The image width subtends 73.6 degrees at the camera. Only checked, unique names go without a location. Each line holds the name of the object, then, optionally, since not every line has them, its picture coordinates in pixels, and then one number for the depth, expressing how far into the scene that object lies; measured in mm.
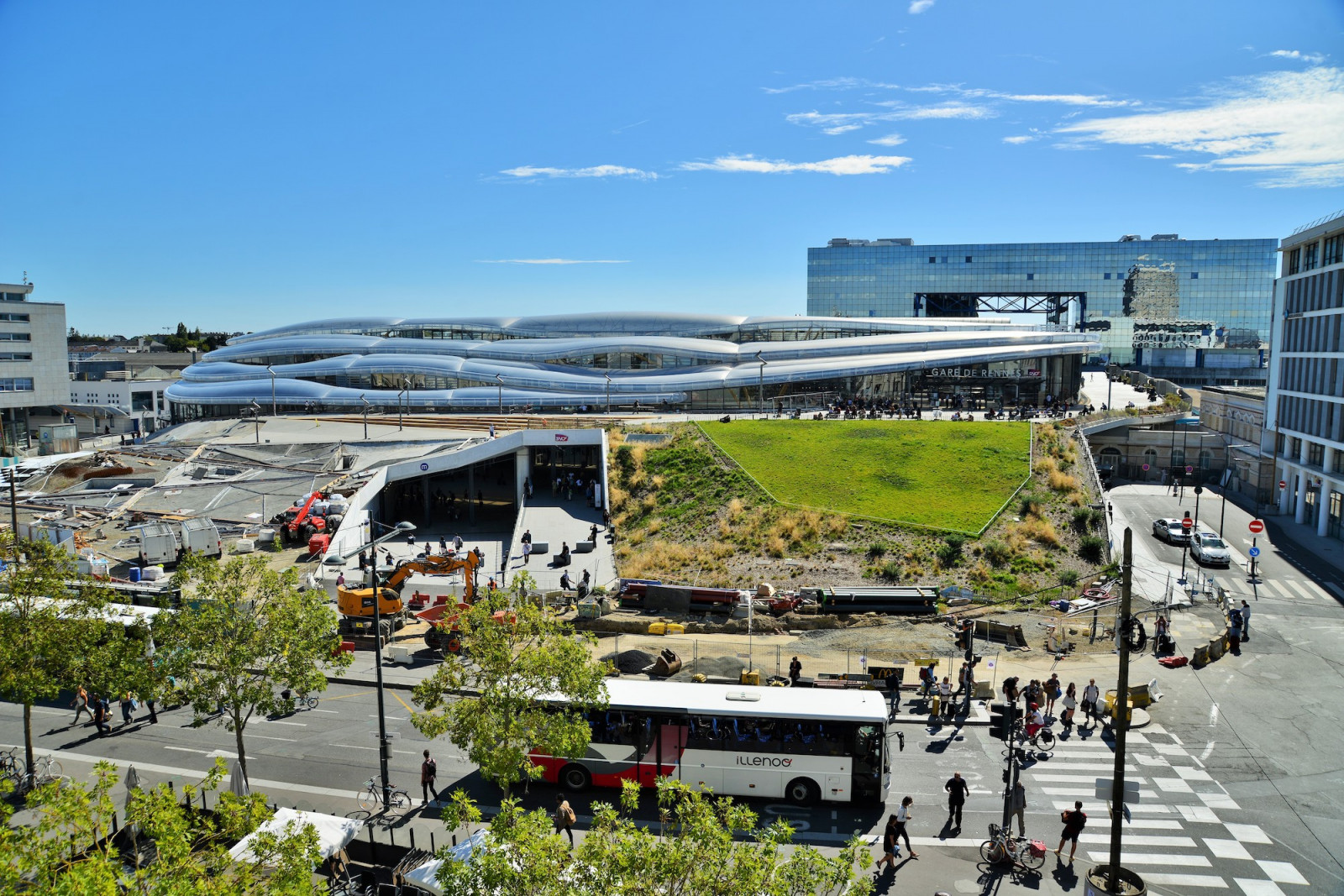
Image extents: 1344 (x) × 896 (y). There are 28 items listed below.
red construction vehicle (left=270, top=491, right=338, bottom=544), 41562
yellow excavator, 30125
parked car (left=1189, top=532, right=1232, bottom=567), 38469
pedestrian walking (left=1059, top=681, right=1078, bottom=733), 21875
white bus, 18031
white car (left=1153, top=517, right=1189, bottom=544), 42309
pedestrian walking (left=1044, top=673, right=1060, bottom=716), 22391
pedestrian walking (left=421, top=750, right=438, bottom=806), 18516
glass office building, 116000
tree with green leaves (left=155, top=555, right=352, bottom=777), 18375
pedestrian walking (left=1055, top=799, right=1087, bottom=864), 15883
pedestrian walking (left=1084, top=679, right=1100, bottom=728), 22234
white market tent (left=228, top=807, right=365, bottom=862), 14188
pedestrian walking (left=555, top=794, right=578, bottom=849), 16000
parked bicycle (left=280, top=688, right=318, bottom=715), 24312
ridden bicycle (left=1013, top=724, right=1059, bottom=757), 20766
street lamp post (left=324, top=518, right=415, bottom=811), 18406
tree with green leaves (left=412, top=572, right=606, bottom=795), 16266
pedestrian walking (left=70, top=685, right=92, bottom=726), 24062
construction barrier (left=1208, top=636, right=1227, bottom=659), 27000
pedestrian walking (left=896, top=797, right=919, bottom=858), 15867
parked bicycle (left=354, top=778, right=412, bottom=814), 18359
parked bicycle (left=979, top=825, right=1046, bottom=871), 15859
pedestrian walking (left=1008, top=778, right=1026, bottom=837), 16391
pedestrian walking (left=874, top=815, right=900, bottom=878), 15641
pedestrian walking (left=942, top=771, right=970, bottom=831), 17109
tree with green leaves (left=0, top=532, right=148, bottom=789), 19047
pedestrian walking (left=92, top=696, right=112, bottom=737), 22828
